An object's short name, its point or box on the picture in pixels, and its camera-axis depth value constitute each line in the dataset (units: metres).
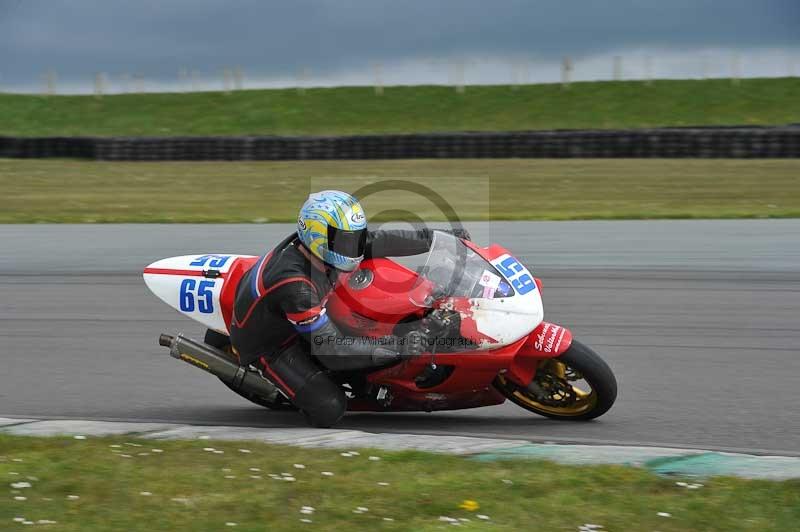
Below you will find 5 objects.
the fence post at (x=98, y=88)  76.81
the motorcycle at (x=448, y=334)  11.04
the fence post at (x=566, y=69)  67.62
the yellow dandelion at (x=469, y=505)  8.35
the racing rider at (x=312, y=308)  10.92
